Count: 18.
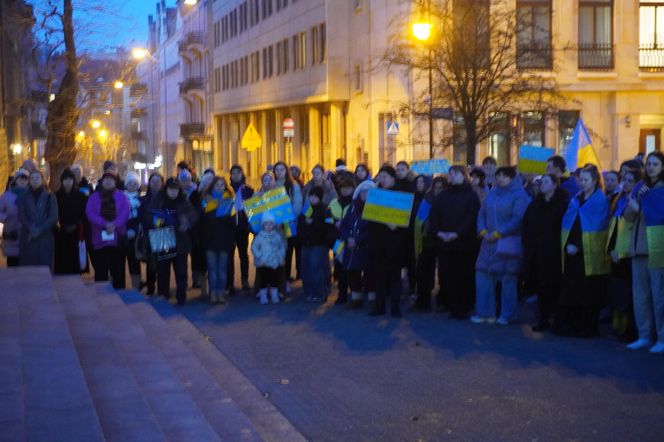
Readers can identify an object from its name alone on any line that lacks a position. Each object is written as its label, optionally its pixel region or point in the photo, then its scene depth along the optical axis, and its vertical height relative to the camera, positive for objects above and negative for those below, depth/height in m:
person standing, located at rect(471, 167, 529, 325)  13.78 -1.19
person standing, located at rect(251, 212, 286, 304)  16.05 -1.42
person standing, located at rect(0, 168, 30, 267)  15.91 -0.89
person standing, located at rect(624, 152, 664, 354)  11.67 -1.10
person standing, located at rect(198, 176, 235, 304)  16.22 -1.09
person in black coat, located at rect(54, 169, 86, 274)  16.50 -0.97
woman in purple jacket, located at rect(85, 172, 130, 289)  15.98 -0.89
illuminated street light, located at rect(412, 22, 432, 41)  23.42 +2.64
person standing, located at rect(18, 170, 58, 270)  15.39 -0.78
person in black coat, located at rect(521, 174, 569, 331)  13.30 -1.07
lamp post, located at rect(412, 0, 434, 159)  23.44 +2.59
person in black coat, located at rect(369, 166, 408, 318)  14.55 -1.37
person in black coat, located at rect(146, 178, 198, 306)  16.08 -0.89
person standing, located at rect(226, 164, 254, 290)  17.53 -1.11
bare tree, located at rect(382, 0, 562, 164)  24.08 +2.07
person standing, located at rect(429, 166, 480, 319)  14.45 -1.04
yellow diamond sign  34.50 +0.57
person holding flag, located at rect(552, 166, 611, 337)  12.80 -1.20
